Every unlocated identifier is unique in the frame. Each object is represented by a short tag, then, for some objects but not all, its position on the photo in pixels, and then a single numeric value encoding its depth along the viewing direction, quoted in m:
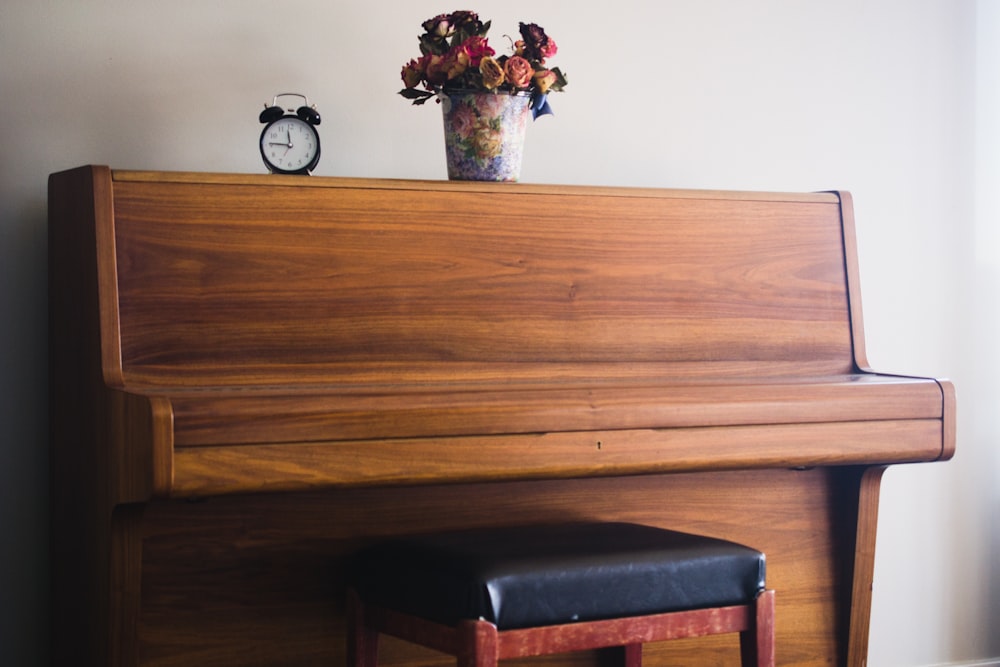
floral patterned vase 2.02
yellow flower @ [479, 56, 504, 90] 1.97
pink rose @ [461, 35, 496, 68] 1.99
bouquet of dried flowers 1.99
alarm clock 2.07
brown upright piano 1.68
